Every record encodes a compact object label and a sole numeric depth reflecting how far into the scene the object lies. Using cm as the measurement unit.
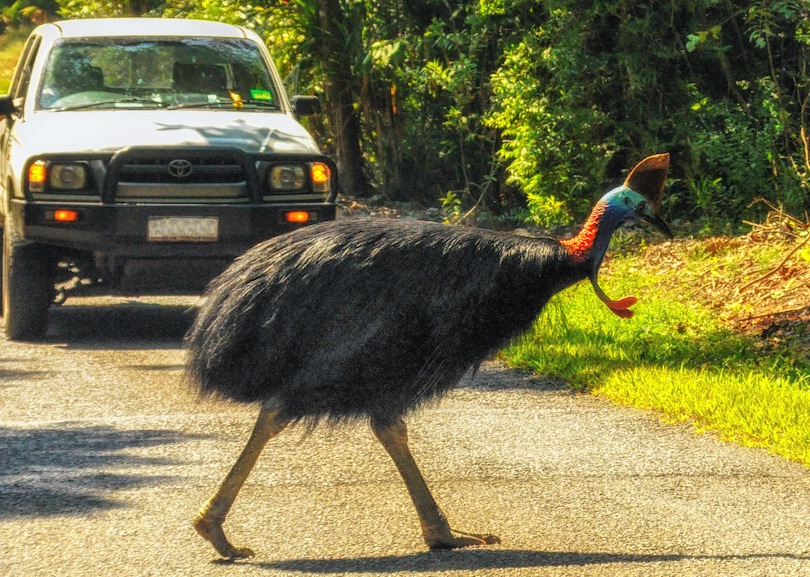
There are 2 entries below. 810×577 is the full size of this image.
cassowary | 886
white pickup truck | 1711
